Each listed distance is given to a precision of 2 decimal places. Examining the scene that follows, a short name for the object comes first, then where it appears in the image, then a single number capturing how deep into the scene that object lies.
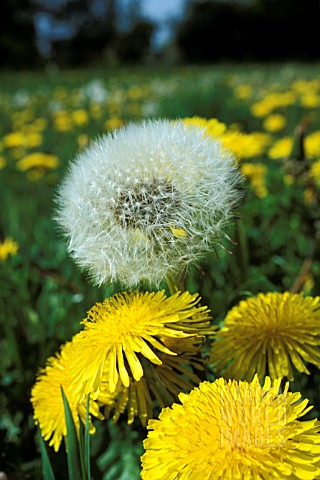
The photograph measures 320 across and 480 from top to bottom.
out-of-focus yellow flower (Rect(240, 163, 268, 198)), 0.53
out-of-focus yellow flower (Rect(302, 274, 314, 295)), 0.39
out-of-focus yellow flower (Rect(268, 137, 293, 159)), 0.62
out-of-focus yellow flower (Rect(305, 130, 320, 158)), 0.57
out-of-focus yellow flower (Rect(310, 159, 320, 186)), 0.52
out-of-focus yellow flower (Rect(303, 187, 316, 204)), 0.48
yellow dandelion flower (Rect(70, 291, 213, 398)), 0.24
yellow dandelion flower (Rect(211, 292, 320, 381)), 0.27
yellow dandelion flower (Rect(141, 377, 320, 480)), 0.22
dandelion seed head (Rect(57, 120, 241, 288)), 0.27
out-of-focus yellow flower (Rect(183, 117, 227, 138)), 0.34
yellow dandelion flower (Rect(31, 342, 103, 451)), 0.28
